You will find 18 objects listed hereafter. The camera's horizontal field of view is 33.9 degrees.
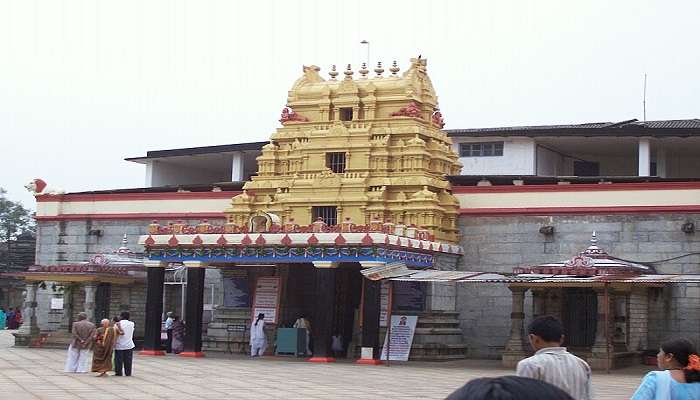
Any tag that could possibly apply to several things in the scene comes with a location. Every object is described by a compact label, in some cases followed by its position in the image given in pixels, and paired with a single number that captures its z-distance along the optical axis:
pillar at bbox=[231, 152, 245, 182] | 40.47
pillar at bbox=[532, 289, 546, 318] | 28.33
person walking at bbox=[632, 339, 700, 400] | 7.63
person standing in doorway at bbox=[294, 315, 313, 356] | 29.96
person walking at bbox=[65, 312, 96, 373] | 21.95
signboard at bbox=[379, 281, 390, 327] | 28.69
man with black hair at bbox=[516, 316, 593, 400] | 7.03
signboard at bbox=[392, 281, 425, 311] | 29.12
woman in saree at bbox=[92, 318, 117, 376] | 21.28
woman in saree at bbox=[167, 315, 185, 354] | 31.03
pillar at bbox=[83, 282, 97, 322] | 32.38
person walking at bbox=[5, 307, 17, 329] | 47.66
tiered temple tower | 31.20
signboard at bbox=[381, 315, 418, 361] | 28.20
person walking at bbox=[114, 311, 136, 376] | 21.05
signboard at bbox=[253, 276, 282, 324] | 30.92
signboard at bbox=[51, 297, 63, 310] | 35.68
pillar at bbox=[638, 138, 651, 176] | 34.03
